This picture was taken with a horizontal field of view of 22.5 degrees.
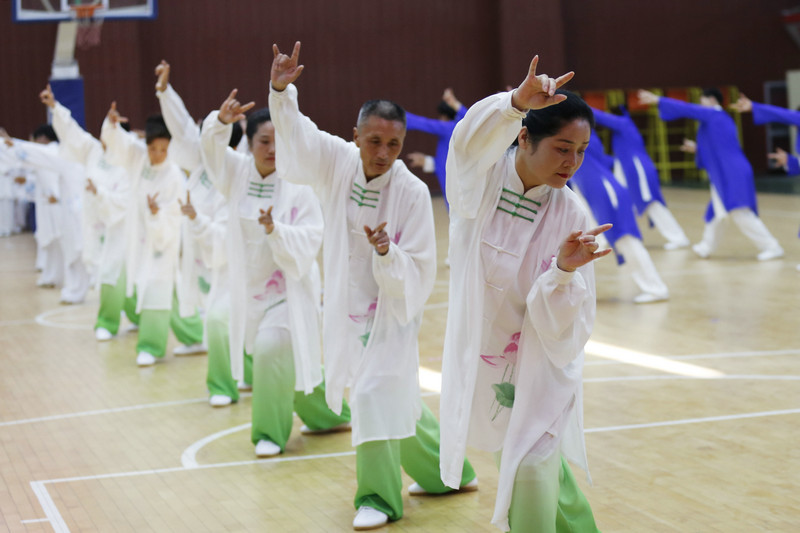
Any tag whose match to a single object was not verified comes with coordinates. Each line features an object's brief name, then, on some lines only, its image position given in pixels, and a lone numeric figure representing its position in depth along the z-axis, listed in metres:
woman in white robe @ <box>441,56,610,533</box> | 6.45
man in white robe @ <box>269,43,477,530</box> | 8.79
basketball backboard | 25.92
